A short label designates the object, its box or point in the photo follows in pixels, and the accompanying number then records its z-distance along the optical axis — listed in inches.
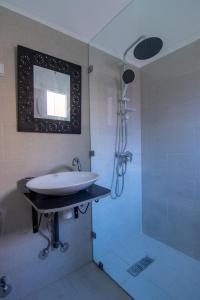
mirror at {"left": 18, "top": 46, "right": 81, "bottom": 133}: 54.4
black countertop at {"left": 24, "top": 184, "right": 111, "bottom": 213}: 41.6
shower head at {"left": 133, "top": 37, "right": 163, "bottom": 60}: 71.6
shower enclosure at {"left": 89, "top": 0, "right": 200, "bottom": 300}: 62.7
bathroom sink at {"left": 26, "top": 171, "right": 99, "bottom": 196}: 44.3
